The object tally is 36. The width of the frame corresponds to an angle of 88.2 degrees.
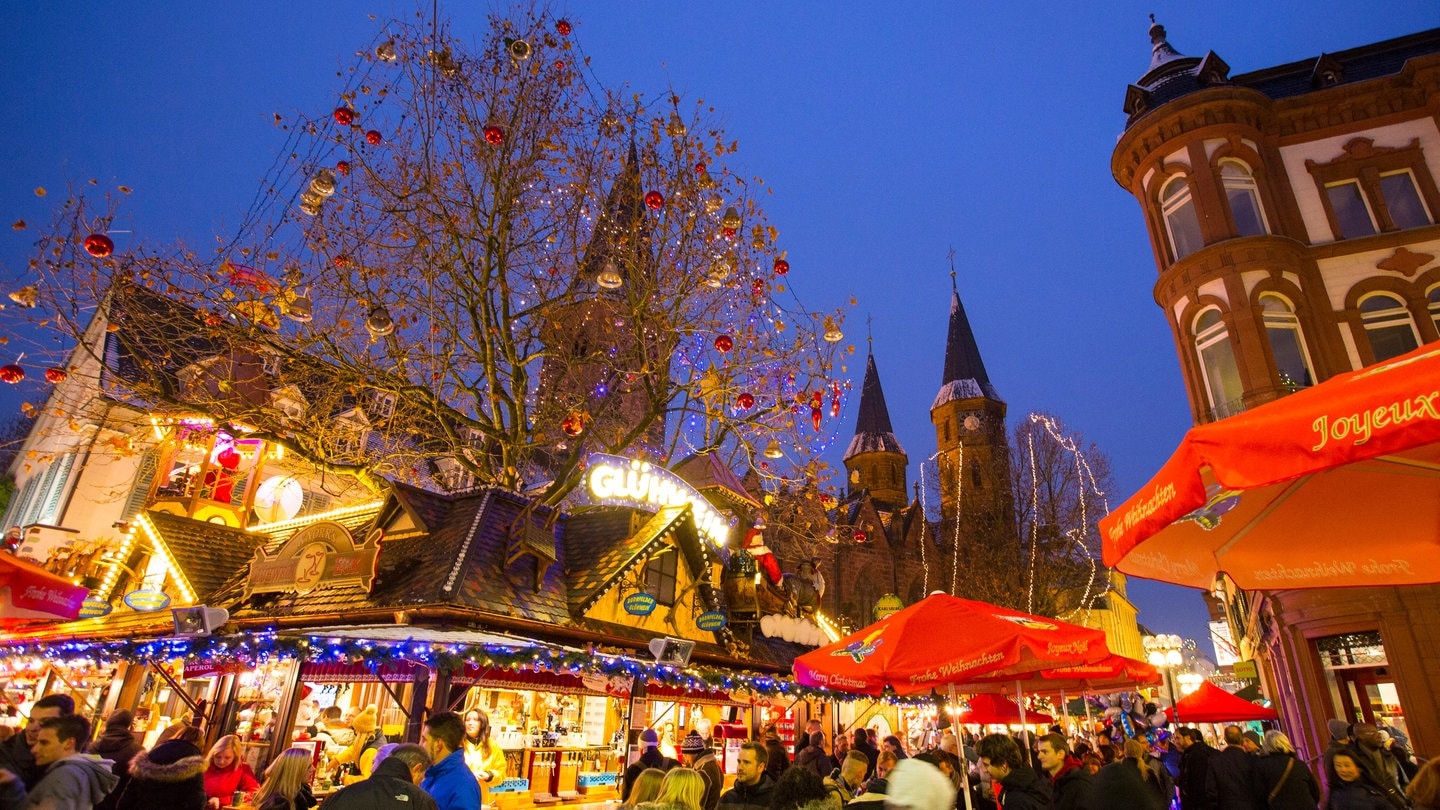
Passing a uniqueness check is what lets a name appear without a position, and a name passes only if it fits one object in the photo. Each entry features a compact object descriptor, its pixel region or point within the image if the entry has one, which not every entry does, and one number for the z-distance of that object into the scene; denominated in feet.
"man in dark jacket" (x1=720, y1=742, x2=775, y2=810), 16.26
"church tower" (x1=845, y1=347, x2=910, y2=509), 212.84
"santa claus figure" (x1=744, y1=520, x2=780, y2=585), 60.23
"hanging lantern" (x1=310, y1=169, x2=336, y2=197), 34.35
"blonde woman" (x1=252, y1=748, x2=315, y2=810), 18.29
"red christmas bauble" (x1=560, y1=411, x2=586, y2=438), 44.16
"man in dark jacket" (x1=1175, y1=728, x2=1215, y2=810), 26.53
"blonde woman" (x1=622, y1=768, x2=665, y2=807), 17.62
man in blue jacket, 16.44
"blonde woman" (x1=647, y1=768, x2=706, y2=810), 15.61
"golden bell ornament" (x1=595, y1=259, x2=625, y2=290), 37.35
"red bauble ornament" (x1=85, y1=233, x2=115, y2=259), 30.14
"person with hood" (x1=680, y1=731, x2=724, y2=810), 22.61
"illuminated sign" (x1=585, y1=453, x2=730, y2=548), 48.96
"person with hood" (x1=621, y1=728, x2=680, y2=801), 26.37
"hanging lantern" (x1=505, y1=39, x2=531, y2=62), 37.68
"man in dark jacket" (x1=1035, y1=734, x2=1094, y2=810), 18.11
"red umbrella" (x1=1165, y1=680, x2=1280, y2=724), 48.26
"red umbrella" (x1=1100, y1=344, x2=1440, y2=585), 10.08
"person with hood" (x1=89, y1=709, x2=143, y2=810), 21.48
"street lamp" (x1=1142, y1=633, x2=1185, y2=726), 90.22
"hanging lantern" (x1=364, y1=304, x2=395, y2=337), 39.32
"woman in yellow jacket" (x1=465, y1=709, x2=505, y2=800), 32.24
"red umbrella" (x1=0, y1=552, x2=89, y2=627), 34.24
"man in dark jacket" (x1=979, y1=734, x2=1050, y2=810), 17.37
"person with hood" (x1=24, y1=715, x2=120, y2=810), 14.14
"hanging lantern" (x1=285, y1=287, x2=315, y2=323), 36.55
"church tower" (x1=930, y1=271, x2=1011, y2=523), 184.34
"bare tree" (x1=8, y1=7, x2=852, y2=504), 44.86
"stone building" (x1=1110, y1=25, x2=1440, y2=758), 52.90
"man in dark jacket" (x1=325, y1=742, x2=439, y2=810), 12.28
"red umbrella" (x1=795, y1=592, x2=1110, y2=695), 22.03
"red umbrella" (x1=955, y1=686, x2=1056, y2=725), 47.55
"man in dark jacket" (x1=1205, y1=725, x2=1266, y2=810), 25.07
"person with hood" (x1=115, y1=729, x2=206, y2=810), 17.81
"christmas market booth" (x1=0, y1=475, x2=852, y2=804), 35.60
